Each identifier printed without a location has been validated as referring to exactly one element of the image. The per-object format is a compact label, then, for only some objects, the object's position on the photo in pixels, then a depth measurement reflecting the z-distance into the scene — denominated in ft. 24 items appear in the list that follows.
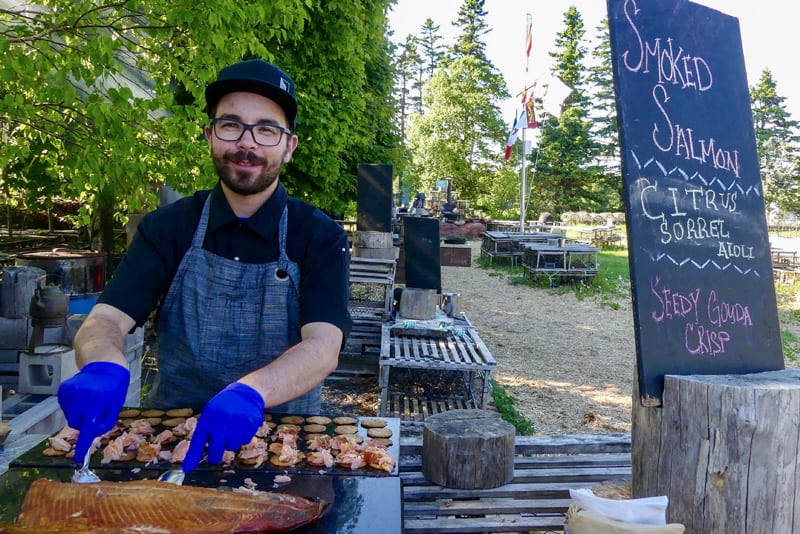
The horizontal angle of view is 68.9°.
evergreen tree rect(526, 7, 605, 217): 113.39
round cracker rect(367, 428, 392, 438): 6.84
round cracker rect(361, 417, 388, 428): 7.18
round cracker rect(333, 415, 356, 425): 7.23
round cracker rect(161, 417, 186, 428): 6.63
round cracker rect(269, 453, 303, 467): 5.89
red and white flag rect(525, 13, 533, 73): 63.93
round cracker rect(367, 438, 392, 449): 6.55
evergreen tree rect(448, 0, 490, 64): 123.65
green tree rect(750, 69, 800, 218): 113.60
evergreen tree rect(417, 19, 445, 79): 173.88
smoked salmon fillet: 4.73
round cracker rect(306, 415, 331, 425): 7.11
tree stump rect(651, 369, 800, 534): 5.98
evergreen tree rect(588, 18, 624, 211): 115.03
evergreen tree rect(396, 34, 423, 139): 167.12
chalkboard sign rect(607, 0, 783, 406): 6.47
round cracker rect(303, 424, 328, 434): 6.86
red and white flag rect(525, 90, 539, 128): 64.13
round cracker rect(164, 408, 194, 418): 6.90
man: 6.68
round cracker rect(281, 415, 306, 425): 7.09
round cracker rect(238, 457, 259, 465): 5.92
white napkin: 5.41
